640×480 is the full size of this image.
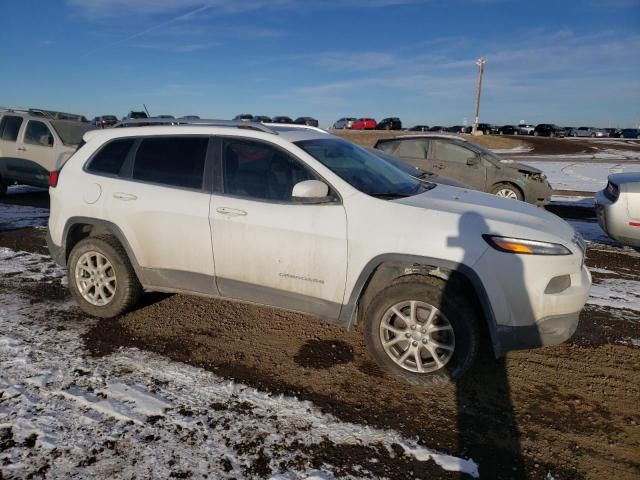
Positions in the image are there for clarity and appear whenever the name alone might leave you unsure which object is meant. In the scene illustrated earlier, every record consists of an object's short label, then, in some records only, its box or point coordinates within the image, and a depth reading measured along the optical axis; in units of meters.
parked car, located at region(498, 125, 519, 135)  63.81
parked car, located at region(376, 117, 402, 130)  59.44
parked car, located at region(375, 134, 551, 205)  9.99
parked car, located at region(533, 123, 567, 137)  60.84
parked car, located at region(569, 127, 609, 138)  63.69
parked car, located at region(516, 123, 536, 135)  63.28
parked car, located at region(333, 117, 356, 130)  62.12
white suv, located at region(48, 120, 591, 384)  3.09
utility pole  50.11
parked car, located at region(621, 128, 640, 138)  59.78
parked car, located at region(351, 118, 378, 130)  59.68
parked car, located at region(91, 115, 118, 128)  45.16
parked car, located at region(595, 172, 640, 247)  6.04
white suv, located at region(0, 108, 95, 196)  10.76
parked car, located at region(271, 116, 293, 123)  48.25
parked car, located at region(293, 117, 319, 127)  48.21
